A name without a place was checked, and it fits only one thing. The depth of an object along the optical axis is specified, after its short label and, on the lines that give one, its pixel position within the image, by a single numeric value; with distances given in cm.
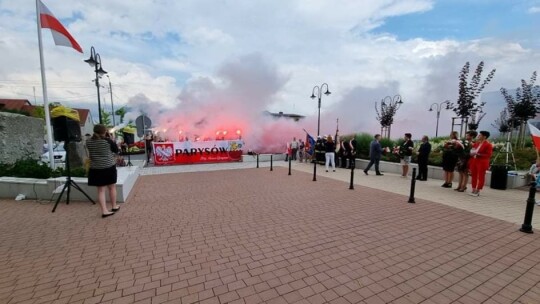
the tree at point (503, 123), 2322
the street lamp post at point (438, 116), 2725
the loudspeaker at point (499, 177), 833
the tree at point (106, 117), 5205
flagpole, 788
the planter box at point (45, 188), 645
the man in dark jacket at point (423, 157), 965
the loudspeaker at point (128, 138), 1452
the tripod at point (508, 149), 923
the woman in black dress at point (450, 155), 831
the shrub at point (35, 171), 732
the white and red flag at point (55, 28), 790
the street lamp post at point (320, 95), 1842
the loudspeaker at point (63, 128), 636
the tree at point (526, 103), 1340
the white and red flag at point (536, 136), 707
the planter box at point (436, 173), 853
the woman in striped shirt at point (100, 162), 513
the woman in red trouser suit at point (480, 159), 727
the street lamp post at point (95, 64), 1173
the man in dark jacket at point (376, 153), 1115
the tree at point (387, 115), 2199
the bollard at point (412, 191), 650
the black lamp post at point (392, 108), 2170
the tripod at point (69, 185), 599
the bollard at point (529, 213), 454
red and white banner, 1462
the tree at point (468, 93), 1327
